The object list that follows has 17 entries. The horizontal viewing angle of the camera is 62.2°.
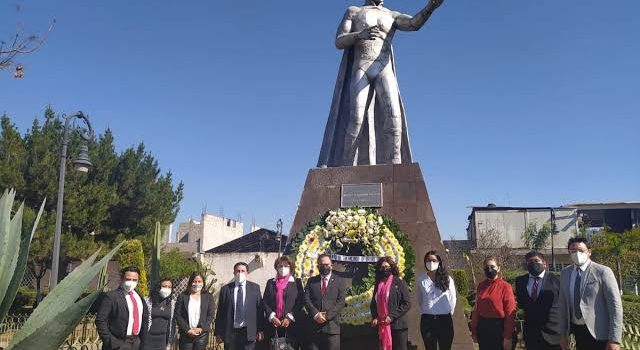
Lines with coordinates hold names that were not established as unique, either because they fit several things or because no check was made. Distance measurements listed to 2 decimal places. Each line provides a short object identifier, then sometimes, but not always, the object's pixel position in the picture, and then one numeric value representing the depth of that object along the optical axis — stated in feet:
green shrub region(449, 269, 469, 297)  49.83
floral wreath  24.06
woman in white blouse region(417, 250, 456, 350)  18.83
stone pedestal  25.38
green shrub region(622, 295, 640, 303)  63.84
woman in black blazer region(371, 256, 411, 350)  18.89
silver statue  31.19
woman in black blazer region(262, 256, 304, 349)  20.03
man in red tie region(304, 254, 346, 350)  19.22
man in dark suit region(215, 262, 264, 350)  19.81
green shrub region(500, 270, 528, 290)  64.57
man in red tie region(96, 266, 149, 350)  17.75
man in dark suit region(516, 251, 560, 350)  16.39
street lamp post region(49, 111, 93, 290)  32.73
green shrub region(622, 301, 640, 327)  41.04
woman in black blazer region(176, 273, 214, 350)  19.48
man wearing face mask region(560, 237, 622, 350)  14.39
